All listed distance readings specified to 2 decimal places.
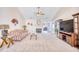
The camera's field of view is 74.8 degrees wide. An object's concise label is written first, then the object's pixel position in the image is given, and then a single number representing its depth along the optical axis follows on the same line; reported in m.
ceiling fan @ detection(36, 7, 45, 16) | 2.59
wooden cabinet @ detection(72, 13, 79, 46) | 2.45
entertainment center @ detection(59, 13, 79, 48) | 2.46
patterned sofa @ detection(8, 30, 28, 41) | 2.52
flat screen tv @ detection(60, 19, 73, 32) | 2.73
